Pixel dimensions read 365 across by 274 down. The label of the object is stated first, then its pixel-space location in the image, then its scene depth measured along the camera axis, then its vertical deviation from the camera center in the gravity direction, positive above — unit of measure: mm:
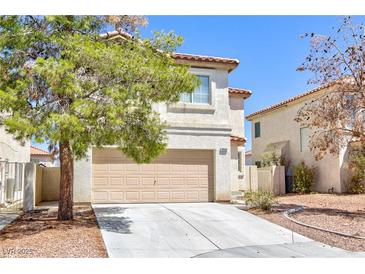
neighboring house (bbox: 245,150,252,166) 39769 +1441
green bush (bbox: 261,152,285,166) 26388 +792
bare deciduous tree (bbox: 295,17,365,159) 14727 +3321
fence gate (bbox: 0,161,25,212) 16609 -583
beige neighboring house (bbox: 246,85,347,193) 23422 +2091
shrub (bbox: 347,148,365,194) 20953 -80
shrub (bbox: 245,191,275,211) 15594 -1132
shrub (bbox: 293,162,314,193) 24148 -482
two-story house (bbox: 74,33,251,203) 17406 +587
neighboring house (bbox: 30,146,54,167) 39425 +1753
